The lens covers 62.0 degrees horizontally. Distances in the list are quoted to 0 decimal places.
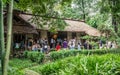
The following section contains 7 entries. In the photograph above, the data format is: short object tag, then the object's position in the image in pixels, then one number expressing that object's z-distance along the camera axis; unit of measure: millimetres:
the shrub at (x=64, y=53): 7386
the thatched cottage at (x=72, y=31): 10221
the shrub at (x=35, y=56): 7541
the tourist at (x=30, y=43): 9171
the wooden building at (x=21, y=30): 8898
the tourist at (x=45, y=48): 9109
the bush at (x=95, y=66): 2543
